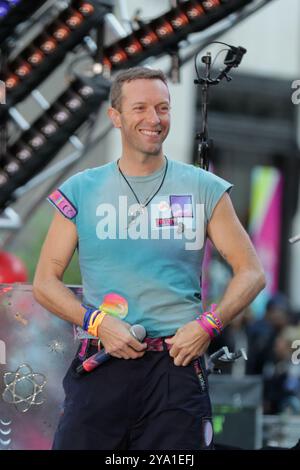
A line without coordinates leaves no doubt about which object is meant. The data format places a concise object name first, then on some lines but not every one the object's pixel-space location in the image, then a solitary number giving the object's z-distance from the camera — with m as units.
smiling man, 7.90
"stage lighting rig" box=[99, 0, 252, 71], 18.09
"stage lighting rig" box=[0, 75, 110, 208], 20.11
